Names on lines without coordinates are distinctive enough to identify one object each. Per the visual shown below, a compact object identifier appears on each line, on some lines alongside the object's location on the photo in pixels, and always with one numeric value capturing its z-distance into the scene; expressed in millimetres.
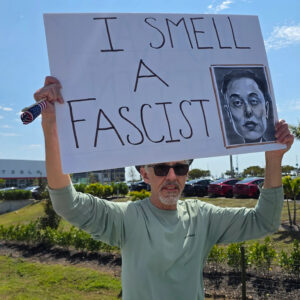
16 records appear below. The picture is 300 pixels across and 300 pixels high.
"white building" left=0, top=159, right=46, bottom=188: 59188
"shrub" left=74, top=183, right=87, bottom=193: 24733
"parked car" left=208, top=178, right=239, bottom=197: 18281
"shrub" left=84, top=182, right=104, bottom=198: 21094
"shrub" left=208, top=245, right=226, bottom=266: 6371
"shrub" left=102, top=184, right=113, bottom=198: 22388
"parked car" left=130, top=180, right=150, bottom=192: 22016
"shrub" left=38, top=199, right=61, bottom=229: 11945
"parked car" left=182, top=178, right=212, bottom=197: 19984
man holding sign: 1799
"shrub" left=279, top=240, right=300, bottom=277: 5652
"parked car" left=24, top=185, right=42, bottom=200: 26322
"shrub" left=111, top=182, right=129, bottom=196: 23492
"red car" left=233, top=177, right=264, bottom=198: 16403
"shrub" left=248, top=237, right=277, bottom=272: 5934
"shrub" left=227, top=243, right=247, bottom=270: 6129
